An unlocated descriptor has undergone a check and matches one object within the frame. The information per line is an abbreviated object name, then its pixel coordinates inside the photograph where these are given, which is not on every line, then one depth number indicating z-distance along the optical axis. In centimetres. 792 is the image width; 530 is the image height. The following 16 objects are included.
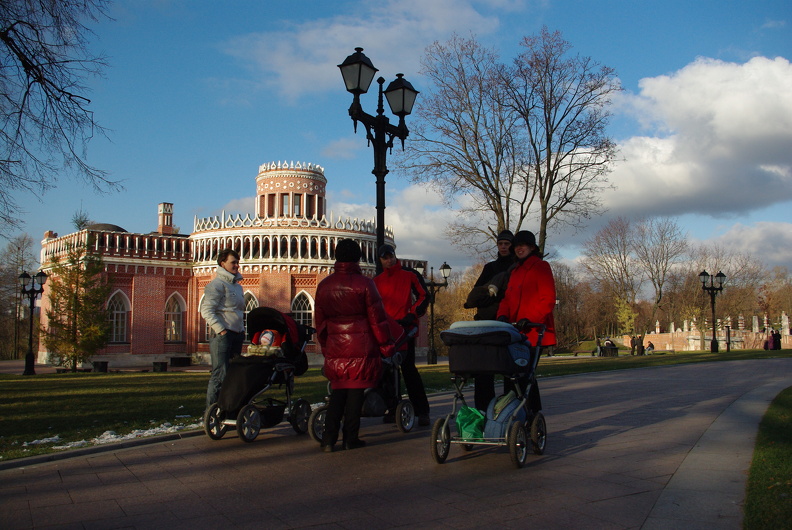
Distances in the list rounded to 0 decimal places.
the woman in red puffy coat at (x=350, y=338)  573
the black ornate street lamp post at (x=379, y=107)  962
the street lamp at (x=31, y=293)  2628
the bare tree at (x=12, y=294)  5494
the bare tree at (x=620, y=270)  5181
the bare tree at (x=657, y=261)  5100
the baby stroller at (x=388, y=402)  618
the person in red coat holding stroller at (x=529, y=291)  562
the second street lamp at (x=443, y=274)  2709
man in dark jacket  600
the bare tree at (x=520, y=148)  2302
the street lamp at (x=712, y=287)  3184
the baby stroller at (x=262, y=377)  635
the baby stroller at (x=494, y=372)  503
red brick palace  3953
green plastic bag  524
